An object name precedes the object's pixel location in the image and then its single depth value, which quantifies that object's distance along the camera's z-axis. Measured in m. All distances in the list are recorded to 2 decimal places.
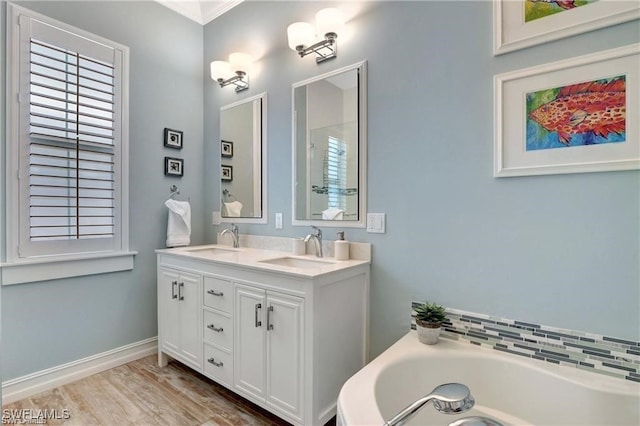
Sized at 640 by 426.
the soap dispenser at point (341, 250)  1.93
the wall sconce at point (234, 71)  2.57
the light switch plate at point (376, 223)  1.87
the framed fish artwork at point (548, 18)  1.24
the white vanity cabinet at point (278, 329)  1.57
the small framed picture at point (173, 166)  2.77
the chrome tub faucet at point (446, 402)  0.90
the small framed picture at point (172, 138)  2.76
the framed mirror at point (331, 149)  1.97
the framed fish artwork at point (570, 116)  1.23
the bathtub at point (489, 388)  1.17
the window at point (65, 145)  1.99
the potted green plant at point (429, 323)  1.56
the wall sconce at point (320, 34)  1.98
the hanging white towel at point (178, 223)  2.69
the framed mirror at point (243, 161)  2.55
